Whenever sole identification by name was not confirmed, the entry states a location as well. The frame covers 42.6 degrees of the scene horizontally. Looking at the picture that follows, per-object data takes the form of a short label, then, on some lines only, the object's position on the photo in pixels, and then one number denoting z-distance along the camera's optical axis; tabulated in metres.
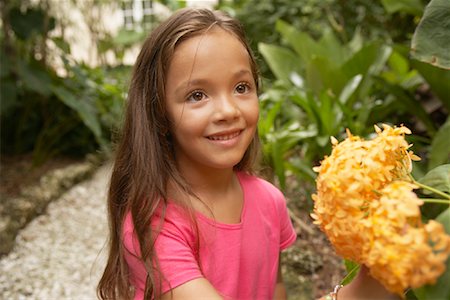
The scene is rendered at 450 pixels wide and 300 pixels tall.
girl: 1.12
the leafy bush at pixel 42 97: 3.34
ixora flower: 0.62
